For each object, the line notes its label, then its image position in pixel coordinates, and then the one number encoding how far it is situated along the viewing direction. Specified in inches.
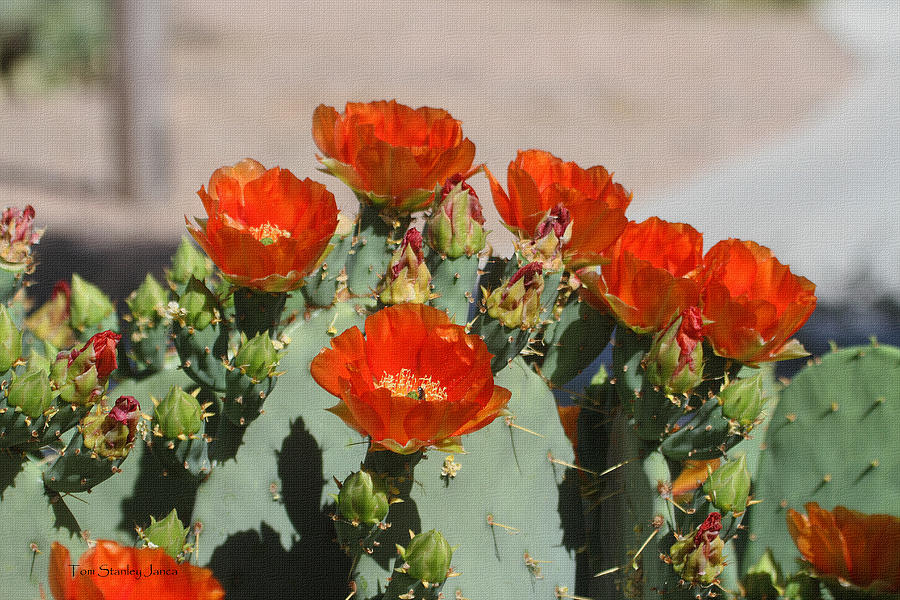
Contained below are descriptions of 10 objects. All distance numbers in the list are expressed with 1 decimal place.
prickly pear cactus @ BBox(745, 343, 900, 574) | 52.8
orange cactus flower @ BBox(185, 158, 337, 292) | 46.3
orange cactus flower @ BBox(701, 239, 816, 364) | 47.6
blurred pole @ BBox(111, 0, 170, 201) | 205.5
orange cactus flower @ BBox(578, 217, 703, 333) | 47.9
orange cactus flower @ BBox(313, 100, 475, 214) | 48.6
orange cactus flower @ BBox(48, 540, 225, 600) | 43.1
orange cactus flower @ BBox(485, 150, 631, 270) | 48.4
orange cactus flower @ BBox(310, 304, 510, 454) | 44.6
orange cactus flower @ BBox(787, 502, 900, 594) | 47.1
